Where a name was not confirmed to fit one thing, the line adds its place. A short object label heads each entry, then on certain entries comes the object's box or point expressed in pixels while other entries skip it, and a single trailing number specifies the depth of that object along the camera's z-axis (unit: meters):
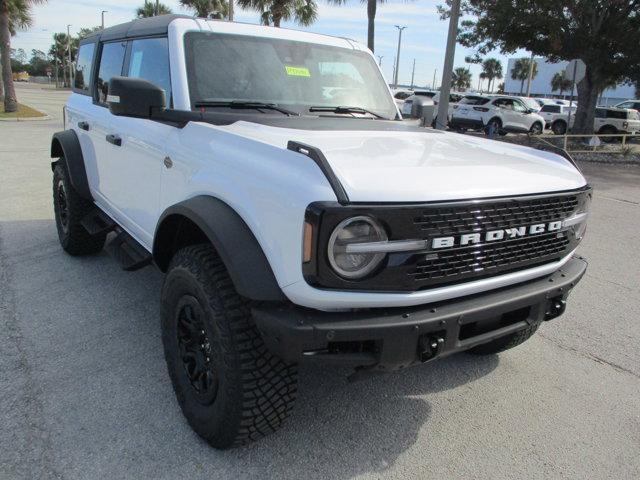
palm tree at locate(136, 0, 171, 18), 41.14
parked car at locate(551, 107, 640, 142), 24.03
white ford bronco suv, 2.01
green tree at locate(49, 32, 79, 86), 80.56
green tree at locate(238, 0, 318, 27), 25.34
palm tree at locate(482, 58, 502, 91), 85.74
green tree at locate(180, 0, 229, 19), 32.10
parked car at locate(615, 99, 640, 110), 29.44
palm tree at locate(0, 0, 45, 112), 21.70
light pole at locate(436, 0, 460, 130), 14.16
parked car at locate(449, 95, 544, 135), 21.89
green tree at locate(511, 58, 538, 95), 77.94
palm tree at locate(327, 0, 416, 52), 22.38
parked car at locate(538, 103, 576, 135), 26.00
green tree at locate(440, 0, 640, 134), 17.27
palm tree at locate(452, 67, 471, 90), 84.94
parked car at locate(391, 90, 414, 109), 29.30
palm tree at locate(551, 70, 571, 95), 69.06
